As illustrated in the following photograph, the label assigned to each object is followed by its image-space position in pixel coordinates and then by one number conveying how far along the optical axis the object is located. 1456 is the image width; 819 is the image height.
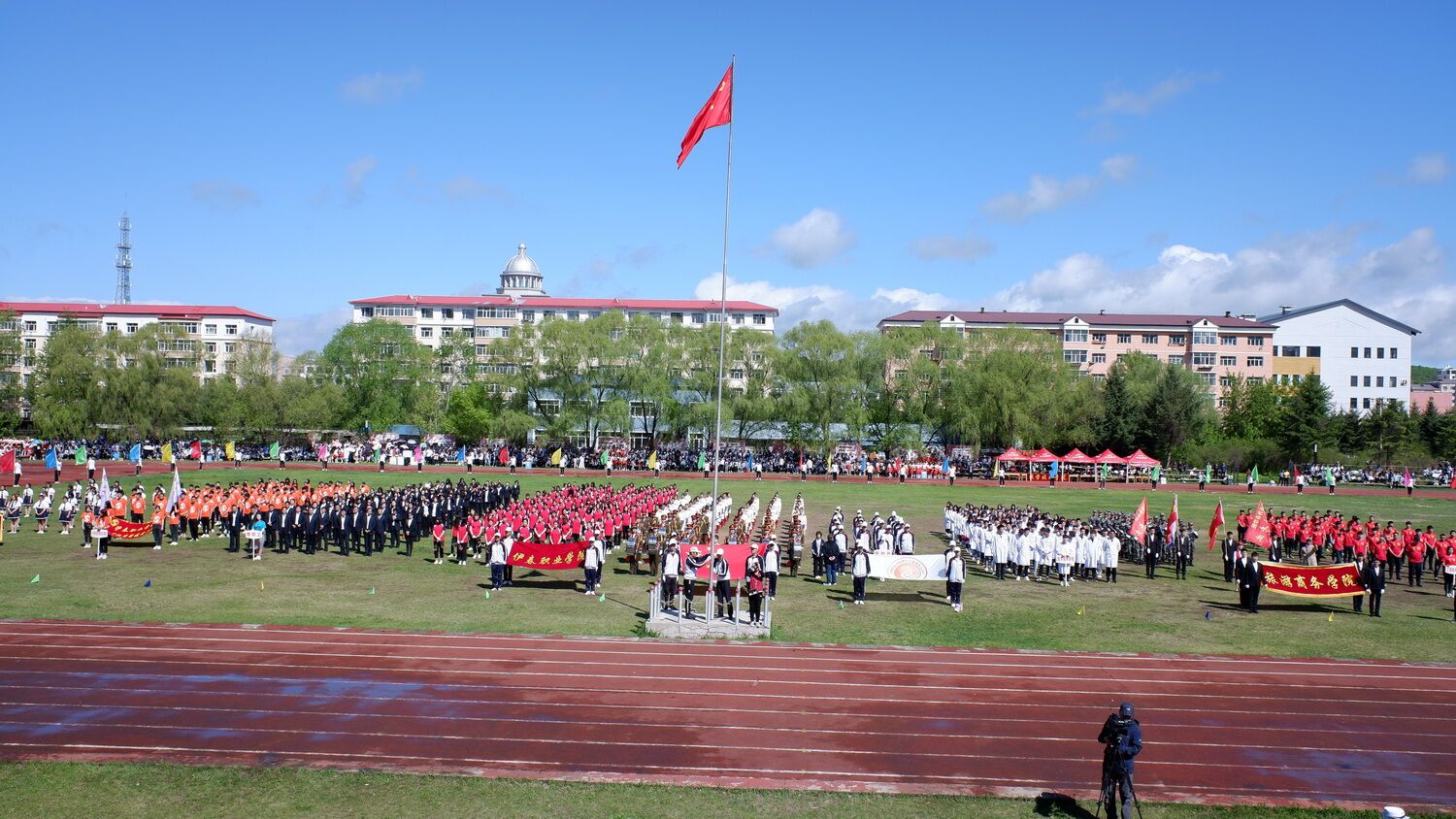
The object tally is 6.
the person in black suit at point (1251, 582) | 21.28
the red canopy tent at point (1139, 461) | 59.27
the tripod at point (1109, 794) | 9.69
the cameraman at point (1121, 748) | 9.59
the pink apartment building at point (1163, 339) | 90.31
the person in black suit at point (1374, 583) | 21.05
